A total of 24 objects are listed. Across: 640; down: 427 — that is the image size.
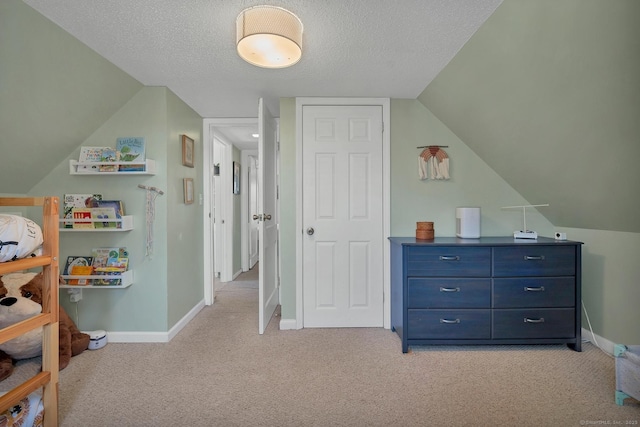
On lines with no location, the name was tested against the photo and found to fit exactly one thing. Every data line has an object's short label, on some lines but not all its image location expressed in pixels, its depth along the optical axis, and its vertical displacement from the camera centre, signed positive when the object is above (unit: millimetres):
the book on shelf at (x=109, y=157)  2398 +411
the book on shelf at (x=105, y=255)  2490 -362
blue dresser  2295 -618
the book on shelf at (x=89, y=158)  2387 +403
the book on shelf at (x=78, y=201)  2436 +69
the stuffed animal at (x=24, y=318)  1919 -794
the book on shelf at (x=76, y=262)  2461 -413
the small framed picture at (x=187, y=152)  2850 +544
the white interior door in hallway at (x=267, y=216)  2664 -60
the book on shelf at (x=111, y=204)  2412 +45
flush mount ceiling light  1488 +855
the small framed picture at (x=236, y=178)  4883 +508
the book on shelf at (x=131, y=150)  2449 +480
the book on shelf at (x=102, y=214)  2361 -31
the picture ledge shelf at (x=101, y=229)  2334 -126
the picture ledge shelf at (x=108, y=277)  2382 -548
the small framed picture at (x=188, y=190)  2934 +185
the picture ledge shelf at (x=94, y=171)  2373 +313
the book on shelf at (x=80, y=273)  2395 -488
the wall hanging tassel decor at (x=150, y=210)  2514 -2
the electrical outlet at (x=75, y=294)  2508 -679
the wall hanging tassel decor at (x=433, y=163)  2758 +408
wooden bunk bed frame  1468 -465
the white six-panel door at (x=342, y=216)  2811 -60
